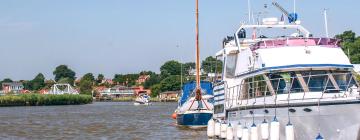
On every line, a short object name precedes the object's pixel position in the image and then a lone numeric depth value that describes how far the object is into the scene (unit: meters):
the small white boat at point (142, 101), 133.38
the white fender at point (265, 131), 20.77
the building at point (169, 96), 178.12
